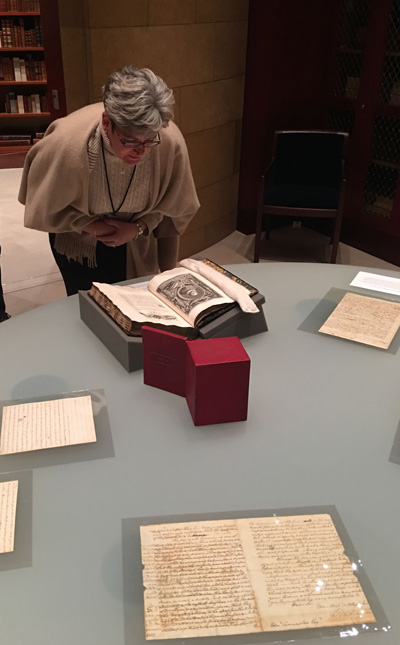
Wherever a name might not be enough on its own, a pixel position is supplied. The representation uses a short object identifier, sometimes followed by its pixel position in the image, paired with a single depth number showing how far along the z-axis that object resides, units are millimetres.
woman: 1420
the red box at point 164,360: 1188
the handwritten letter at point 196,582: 766
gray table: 809
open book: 1305
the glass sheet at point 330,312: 1426
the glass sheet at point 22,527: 850
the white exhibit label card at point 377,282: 1712
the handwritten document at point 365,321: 1448
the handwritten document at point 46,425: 1069
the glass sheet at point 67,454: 1027
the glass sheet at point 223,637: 752
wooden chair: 3488
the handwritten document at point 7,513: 871
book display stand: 1275
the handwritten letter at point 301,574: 781
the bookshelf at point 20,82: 5336
